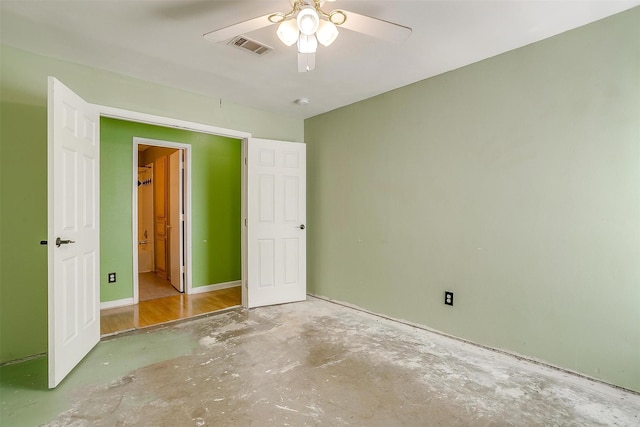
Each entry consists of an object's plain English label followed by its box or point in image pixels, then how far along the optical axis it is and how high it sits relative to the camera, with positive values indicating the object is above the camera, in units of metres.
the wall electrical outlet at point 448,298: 2.87 -0.79
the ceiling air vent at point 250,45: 2.33 +1.23
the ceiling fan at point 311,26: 1.62 +0.97
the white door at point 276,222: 3.72 -0.15
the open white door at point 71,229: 2.03 -0.15
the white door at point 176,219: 4.44 -0.14
